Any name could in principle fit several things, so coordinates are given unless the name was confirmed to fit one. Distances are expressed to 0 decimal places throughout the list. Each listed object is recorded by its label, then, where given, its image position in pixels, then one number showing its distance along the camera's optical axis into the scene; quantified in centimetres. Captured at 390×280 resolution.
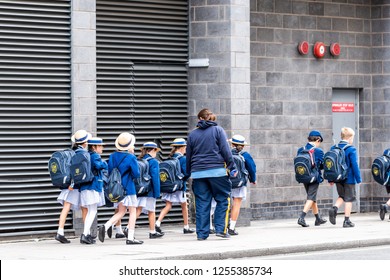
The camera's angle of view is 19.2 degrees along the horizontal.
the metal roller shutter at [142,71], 2030
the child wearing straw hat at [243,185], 1920
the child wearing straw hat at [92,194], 1750
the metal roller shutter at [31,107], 1838
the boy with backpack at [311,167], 2061
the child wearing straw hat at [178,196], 1930
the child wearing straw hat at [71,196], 1761
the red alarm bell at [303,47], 2359
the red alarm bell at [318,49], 2388
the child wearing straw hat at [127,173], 1739
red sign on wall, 2459
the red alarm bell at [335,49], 2423
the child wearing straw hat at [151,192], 1812
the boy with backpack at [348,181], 2052
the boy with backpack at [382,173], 2247
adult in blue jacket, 1769
